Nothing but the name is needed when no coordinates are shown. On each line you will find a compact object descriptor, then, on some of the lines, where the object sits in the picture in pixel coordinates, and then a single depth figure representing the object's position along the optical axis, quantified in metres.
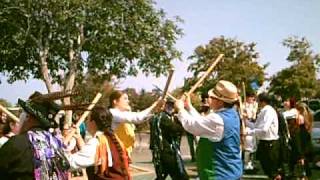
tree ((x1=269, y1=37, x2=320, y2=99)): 46.03
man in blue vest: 5.34
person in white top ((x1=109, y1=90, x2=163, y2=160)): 6.78
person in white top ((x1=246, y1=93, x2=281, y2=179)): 9.62
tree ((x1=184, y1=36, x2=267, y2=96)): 47.38
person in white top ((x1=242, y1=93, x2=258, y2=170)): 11.59
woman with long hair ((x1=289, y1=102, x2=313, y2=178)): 11.42
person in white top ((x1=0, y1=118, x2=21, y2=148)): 7.02
